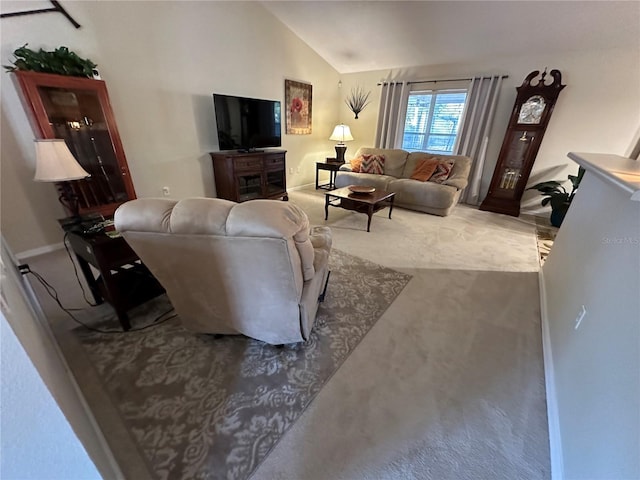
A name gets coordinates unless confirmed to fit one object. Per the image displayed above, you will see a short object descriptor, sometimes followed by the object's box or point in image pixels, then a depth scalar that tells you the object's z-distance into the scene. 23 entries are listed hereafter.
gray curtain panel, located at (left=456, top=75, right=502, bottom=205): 4.11
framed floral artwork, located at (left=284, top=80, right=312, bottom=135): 4.65
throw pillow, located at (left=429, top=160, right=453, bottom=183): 4.10
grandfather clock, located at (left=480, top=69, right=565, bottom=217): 3.58
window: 4.55
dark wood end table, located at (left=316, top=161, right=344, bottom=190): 4.98
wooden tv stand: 3.71
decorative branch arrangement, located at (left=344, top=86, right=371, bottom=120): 5.40
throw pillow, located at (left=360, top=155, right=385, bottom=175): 4.71
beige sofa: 3.87
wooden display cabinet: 2.26
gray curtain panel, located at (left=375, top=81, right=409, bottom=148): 4.88
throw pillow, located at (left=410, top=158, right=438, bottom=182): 4.20
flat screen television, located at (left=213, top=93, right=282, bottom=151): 3.56
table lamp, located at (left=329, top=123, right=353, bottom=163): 5.16
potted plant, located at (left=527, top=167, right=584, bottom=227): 3.53
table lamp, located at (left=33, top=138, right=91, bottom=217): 1.52
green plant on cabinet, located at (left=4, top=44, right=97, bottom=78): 2.17
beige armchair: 1.08
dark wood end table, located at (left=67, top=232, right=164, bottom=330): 1.49
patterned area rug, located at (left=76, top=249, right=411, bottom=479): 1.09
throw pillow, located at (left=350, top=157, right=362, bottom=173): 4.86
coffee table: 3.23
